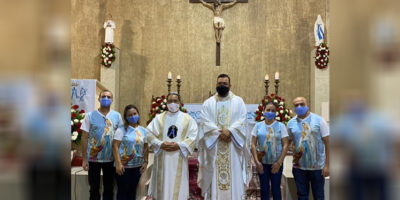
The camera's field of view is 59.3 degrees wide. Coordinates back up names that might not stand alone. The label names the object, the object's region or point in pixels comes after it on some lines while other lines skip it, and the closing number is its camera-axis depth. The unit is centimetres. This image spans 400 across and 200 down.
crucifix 1020
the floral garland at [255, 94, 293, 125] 699
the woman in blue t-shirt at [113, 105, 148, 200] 450
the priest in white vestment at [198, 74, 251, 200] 498
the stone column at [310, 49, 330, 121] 928
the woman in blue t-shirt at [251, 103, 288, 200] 458
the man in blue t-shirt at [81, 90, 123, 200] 443
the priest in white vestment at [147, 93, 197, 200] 489
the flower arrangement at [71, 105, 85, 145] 512
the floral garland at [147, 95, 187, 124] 689
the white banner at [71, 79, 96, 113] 639
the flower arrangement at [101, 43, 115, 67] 958
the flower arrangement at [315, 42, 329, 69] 905
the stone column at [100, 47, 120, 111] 970
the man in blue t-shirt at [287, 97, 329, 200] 432
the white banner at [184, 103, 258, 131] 858
